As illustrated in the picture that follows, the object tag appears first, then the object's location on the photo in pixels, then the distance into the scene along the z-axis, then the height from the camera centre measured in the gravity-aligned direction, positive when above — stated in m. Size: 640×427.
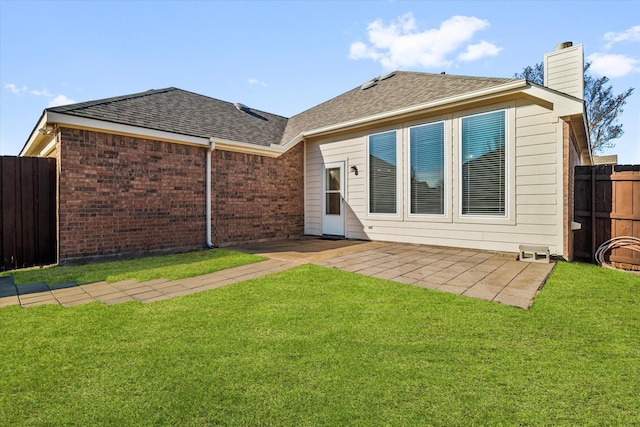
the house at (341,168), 5.84 +1.03
